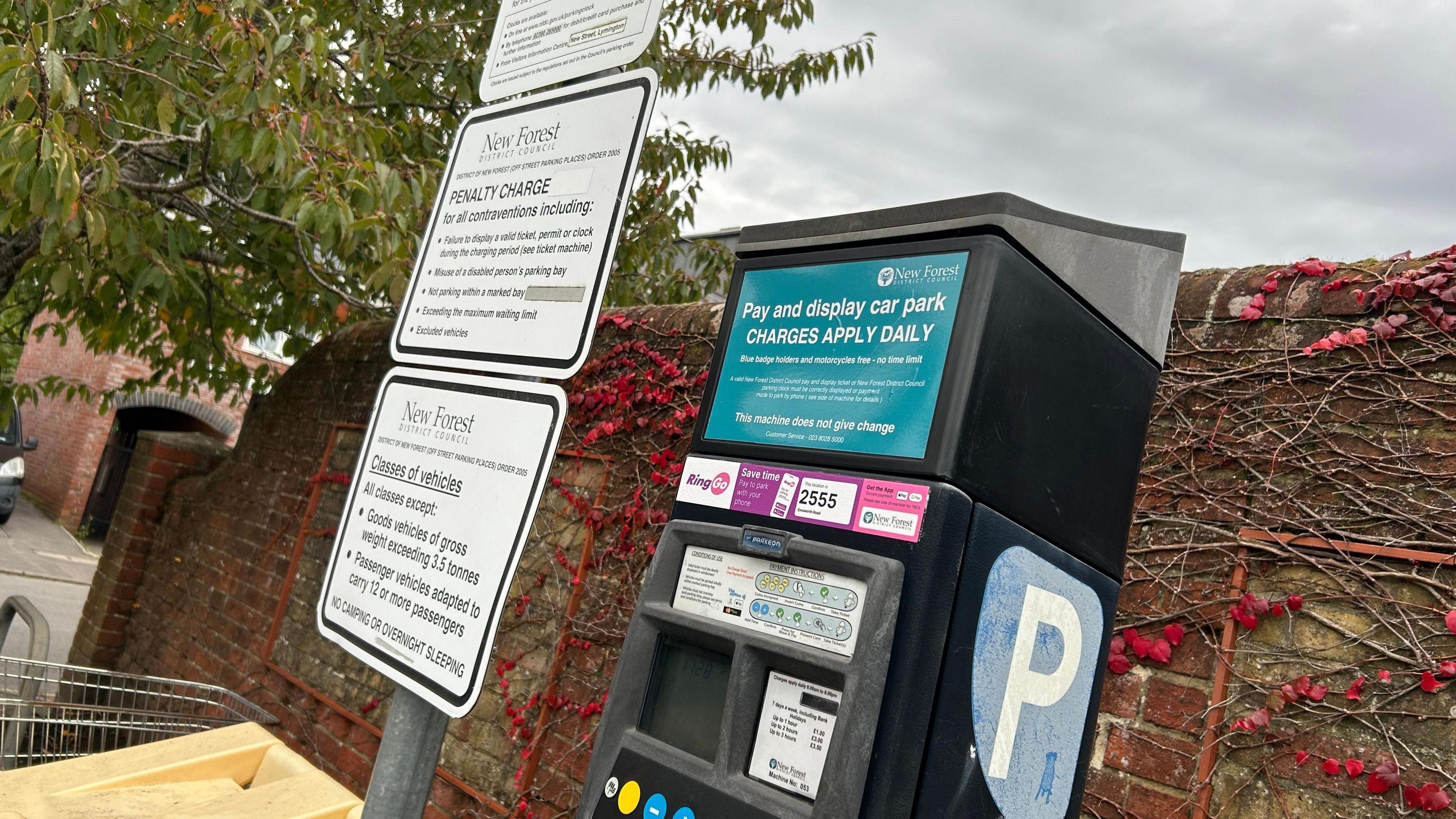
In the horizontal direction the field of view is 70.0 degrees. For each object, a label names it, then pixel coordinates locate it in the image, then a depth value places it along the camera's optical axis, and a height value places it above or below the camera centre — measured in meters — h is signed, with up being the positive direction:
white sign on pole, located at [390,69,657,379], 1.44 +0.37
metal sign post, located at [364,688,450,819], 1.46 -0.41
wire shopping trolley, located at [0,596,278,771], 3.48 -1.19
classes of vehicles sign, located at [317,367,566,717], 1.38 -0.08
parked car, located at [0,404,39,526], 14.38 -1.32
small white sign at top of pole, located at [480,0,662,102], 1.56 +0.72
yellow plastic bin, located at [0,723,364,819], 2.40 -0.91
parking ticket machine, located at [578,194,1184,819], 1.51 +0.08
